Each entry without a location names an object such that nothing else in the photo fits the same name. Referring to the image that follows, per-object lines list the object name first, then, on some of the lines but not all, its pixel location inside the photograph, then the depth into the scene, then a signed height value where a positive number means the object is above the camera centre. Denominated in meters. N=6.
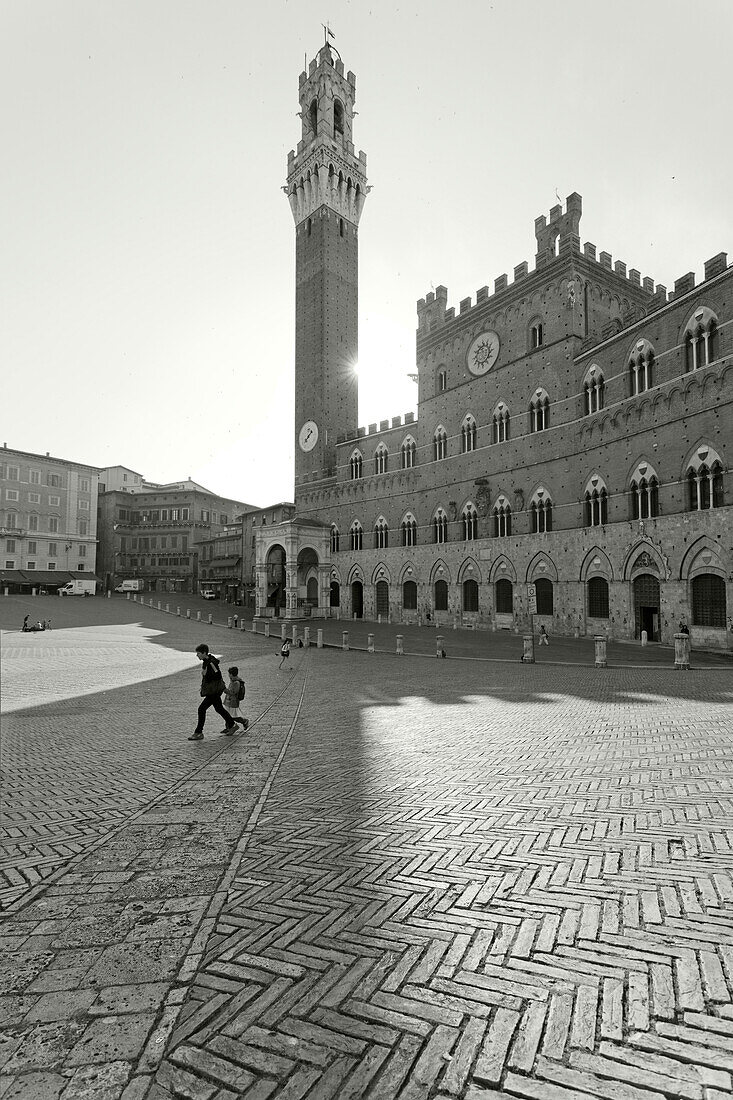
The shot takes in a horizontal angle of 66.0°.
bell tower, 46.03 +26.47
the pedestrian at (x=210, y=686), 8.88 -1.58
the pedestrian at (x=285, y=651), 18.56 -2.13
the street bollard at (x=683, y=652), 16.08 -1.97
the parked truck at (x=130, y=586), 59.73 +0.14
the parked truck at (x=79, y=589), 55.34 -0.12
